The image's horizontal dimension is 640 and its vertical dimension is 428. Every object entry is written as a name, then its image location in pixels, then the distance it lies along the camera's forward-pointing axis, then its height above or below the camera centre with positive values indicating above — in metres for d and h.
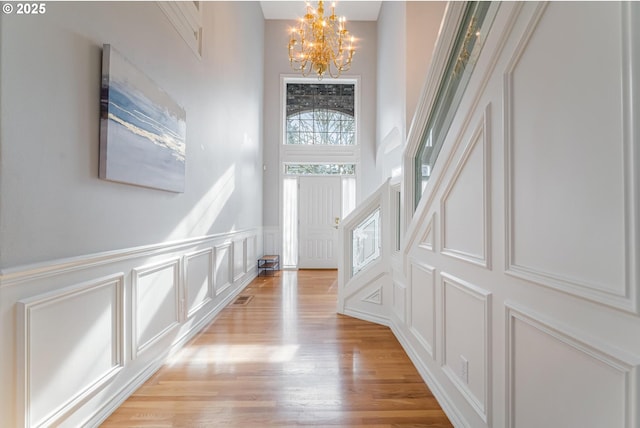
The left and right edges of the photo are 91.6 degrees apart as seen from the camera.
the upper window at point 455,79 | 1.65 +0.86
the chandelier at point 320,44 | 3.94 +2.31
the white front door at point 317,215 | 6.85 +0.09
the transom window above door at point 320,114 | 7.03 +2.39
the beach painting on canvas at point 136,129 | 1.72 +0.58
